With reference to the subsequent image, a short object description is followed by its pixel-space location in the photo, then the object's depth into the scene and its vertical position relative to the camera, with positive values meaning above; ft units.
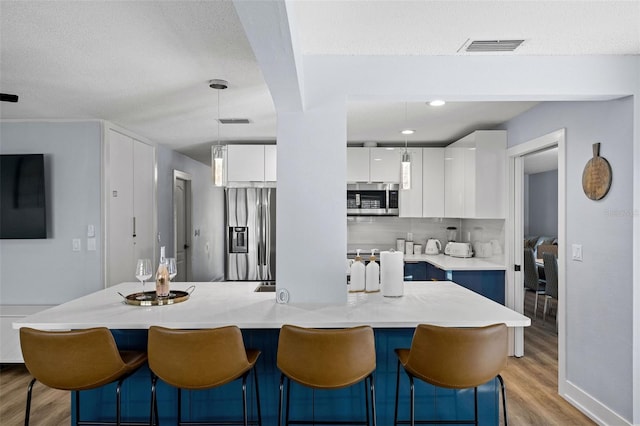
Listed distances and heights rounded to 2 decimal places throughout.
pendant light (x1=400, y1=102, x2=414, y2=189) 10.24 +0.88
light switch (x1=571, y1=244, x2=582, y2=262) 9.78 -1.12
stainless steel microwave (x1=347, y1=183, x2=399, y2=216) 17.74 +0.45
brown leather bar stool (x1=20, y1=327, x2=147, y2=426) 6.18 -2.27
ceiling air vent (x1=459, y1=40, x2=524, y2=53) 7.65 +3.05
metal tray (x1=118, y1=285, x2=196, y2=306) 8.07 -1.84
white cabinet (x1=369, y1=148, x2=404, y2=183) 17.58 +1.81
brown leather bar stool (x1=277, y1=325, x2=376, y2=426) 6.01 -2.21
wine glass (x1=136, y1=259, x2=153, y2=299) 8.29 -1.26
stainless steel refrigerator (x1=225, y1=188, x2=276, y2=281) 17.84 -1.09
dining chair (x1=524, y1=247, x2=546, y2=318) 18.54 -3.26
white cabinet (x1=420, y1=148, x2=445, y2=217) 17.46 +1.03
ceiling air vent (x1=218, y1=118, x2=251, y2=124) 13.82 +2.95
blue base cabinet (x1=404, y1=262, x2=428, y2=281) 16.43 -2.56
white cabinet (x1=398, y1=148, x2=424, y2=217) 17.54 +0.73
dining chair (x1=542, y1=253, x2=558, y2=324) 16.35 -2.75
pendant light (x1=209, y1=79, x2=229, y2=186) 9.81 +1.11
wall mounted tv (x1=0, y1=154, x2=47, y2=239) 12.80 +0.41
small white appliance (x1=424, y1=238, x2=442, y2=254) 17.99 -1.79
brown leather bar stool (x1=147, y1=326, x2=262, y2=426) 6.09 -2.23
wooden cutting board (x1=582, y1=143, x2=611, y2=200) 8.84 +0.64
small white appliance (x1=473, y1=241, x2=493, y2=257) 15.34 -1.68
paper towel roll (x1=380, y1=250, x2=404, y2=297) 8.69 -1.47
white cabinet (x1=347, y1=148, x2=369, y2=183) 17.53 +1.77
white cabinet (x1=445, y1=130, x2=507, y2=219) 14.02 +1.12
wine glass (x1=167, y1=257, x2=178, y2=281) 8.59 -1.24
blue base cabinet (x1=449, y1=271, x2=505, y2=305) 13.73 -2.54
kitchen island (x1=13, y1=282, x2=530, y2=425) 7.05 -2.46
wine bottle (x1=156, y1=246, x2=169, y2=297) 8.43 -1.50
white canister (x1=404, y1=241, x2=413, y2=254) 18.48 -1.84
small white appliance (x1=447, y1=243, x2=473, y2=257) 16.46 -1.79
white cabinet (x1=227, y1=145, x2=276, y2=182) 17.47 +1.88
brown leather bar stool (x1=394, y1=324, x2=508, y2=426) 6.07 -2.22
